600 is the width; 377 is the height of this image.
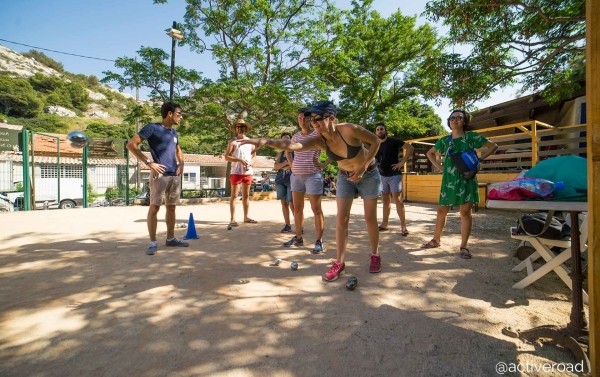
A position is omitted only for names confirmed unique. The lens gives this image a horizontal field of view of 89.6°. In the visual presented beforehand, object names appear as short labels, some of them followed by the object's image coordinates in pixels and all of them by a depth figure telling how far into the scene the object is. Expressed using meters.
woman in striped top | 4.23
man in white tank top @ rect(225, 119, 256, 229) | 5.62
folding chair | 2.54
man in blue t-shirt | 4.04
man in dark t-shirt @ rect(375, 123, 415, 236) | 5.21
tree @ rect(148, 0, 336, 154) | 12.84
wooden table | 1.90
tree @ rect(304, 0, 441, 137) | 17.92
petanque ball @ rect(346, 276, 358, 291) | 2.84
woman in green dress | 3.88
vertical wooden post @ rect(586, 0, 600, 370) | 1.33
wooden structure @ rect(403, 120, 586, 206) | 7.66
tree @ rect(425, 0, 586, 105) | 5.10
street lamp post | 11.18
